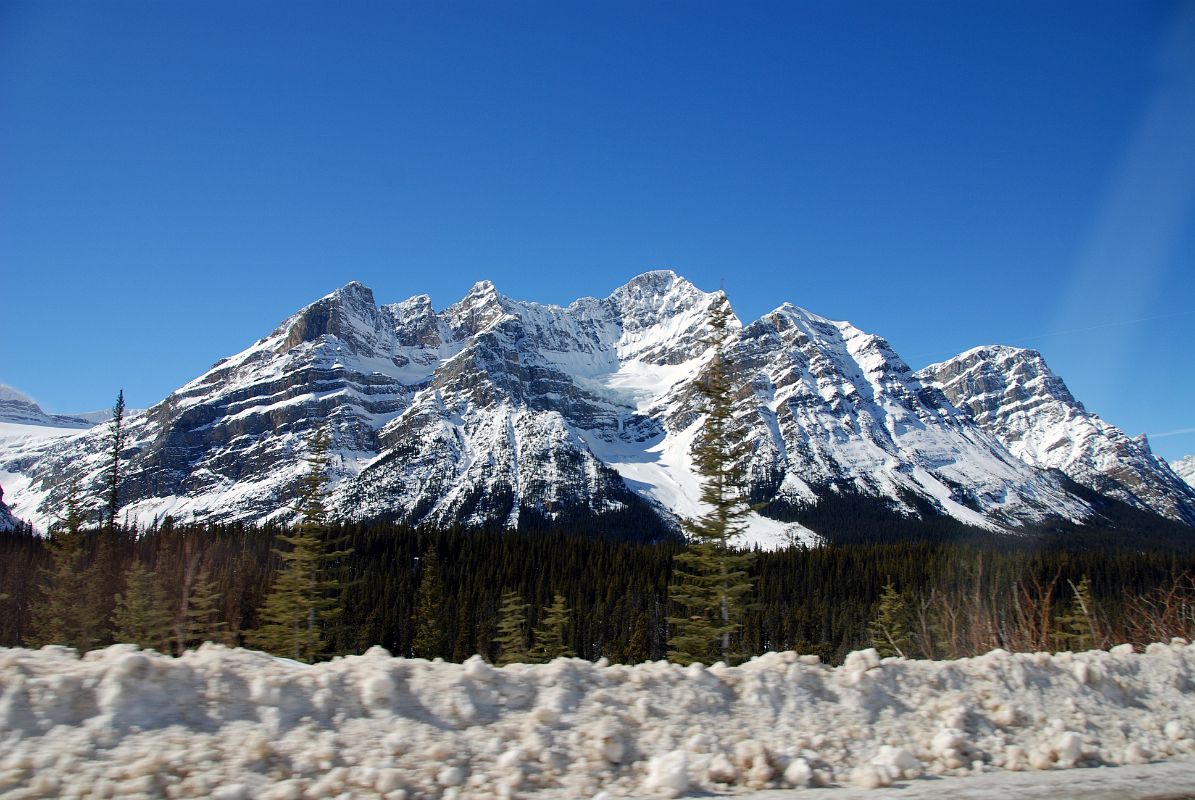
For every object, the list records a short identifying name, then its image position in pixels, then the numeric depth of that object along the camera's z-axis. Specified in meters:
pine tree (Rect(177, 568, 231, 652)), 18.53
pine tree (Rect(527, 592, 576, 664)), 25.47
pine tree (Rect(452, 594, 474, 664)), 52.68
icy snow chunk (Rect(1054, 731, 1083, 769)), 4.33
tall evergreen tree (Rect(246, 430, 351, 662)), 21.11
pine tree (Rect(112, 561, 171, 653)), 19.73
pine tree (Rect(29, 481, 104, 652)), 25.30
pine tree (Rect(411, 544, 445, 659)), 42.00
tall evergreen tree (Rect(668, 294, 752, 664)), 18.34
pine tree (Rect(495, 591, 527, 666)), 29.84
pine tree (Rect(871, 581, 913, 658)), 30.67
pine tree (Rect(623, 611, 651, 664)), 39.97
